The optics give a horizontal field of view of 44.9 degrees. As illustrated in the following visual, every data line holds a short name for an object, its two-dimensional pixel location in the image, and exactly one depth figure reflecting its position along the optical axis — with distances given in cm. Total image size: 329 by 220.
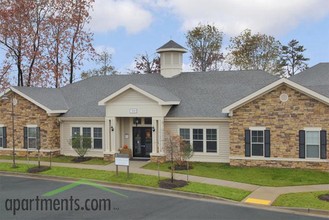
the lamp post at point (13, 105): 2698
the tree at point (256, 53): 5353
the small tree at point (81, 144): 2642
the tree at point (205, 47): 5584
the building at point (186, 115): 2172
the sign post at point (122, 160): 1980
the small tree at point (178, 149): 2059
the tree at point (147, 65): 5606
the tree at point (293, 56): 5901
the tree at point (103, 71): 6456
